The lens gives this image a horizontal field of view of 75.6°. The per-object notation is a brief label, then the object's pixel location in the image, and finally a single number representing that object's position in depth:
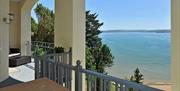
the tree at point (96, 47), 6.11
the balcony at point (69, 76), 1.09
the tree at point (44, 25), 8.05
